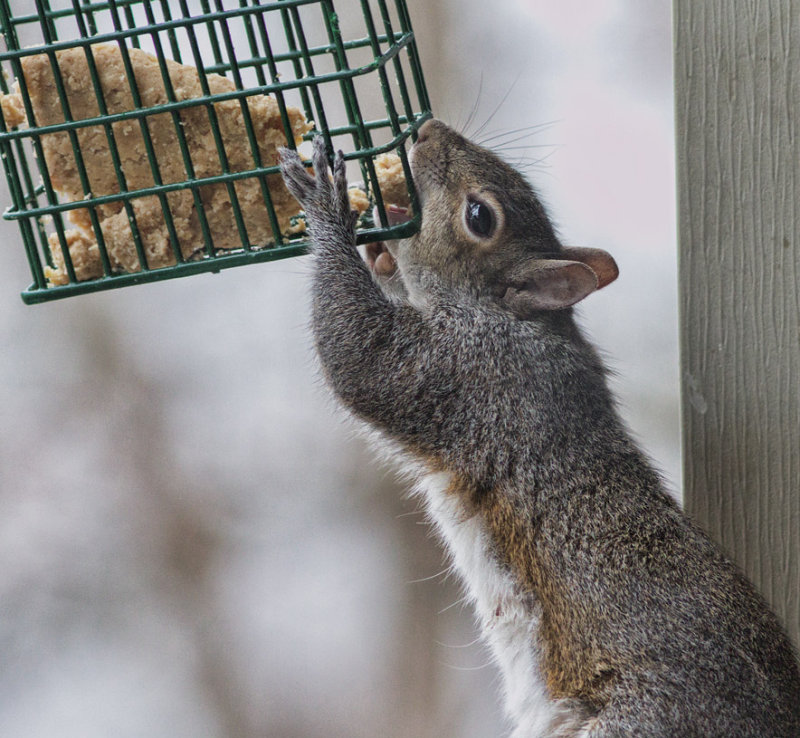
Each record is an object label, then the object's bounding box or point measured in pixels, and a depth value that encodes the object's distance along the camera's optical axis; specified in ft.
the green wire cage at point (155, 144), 14.70
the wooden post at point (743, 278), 14.83
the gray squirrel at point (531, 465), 15.40
